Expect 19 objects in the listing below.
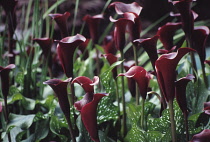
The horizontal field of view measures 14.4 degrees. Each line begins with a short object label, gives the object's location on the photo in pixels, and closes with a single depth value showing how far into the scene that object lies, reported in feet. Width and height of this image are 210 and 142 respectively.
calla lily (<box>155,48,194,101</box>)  5.72
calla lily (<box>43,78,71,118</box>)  5.96
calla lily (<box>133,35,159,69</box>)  6.02
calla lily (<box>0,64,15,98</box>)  6.40
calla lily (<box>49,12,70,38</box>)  6.54
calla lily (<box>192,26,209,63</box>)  6.41
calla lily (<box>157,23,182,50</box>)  6.52
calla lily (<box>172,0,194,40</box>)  6.29
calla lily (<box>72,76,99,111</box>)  5.94
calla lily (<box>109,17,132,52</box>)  6.32
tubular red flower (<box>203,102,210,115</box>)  5.77
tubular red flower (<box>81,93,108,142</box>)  5.90
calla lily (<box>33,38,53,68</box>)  6.81
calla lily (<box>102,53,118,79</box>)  6.66
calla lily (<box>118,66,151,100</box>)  6.00
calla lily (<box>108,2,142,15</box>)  6.39
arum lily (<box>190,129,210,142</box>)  5.55
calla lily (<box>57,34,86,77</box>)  6.12
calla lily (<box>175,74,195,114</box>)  5.87
